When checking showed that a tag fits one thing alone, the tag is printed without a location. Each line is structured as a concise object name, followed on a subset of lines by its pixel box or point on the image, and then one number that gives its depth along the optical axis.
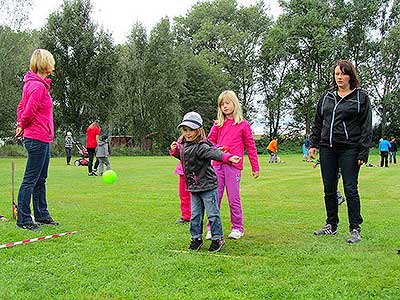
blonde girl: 6.38
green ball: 10.14
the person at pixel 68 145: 25.11
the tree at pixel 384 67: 51.53
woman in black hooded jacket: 6.07
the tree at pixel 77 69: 40.34
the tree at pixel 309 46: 51.75
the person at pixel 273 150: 30.33
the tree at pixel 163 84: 46.69
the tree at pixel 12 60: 37.16
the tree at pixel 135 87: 46.81
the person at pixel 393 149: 30.36
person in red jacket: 18.03
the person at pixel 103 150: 17.00
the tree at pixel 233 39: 58.16
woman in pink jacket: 6.44
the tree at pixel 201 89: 54.22
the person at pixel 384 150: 26.72
